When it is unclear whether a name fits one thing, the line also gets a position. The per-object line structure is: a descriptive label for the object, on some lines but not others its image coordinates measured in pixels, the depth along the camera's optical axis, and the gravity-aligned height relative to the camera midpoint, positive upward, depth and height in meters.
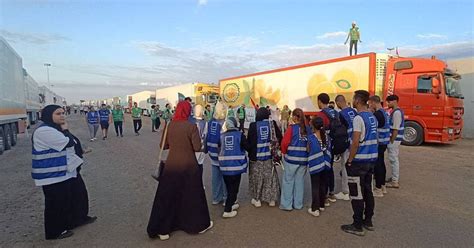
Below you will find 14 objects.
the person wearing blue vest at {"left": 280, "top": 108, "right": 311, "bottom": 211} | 4.57 -0.91
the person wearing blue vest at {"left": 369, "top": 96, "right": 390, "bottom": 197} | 5.32 -0.73
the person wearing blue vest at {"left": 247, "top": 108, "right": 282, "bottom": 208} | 4.69 -0.92
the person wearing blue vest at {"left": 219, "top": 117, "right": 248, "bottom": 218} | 4.43 -0.84
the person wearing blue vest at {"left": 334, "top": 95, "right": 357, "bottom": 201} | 4.66 -0.18
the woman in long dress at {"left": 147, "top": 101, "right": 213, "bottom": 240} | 3.75 -1.05
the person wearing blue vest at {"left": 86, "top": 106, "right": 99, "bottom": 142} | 14.21 -0.67
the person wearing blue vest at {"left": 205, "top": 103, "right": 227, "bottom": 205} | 4.77 -0.61
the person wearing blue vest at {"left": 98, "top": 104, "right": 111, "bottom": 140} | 14.64 -0.55
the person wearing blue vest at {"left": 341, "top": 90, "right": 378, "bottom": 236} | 3.80 -0.83
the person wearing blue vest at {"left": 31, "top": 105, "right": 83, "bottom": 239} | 3.63 -0.77
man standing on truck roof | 14.34 +3.46
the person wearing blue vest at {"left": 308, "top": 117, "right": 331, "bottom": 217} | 4.48 -0.85
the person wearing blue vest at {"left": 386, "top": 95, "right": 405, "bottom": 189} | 5.61 -0.63
